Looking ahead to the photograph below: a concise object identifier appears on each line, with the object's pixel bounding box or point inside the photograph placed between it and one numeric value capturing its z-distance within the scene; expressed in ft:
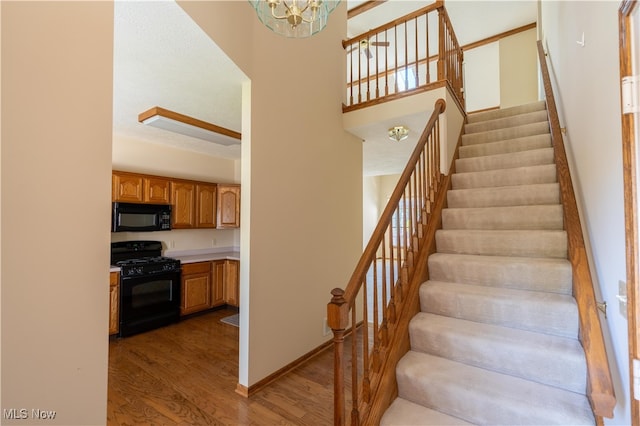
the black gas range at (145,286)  11.25
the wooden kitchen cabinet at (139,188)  11.70
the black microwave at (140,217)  11.62
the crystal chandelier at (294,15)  5.09
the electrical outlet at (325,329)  10.09
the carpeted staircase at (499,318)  4.73
